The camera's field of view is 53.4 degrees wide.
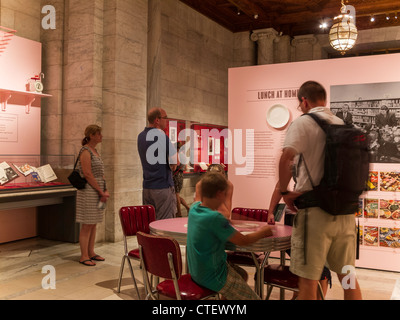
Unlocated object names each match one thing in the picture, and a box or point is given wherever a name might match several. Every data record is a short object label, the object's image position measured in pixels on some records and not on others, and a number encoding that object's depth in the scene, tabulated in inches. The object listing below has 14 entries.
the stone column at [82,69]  230.8
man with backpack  87.5
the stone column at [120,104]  235.8
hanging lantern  234.8
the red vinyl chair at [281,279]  103.8
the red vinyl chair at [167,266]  90.9
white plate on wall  199.2
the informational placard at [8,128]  216.8
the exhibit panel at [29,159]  212.1
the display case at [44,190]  194.2
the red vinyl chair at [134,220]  137.7
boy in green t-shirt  88.4
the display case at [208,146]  340.2
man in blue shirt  163.9
